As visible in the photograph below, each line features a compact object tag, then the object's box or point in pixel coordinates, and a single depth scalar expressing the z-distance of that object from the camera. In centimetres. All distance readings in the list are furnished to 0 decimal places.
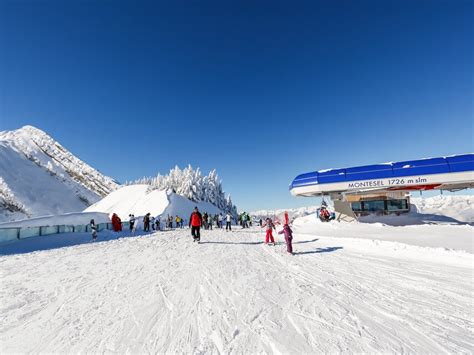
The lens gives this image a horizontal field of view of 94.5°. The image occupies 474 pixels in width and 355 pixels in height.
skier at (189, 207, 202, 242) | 1252
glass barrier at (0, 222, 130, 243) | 1155
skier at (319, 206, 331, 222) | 1819
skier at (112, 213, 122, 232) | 2070
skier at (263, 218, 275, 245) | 1152
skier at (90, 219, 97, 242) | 1399
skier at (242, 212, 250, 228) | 2598
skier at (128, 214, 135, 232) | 1962
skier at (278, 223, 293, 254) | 882
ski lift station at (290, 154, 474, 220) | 1424
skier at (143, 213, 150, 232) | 2173
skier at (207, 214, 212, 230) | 2467
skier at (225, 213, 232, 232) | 2207
